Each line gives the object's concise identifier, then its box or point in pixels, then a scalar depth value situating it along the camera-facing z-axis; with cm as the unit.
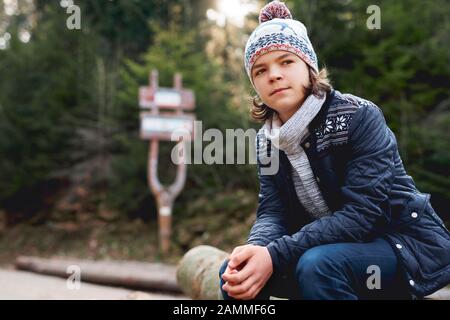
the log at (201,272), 317
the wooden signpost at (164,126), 724
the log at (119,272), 511
